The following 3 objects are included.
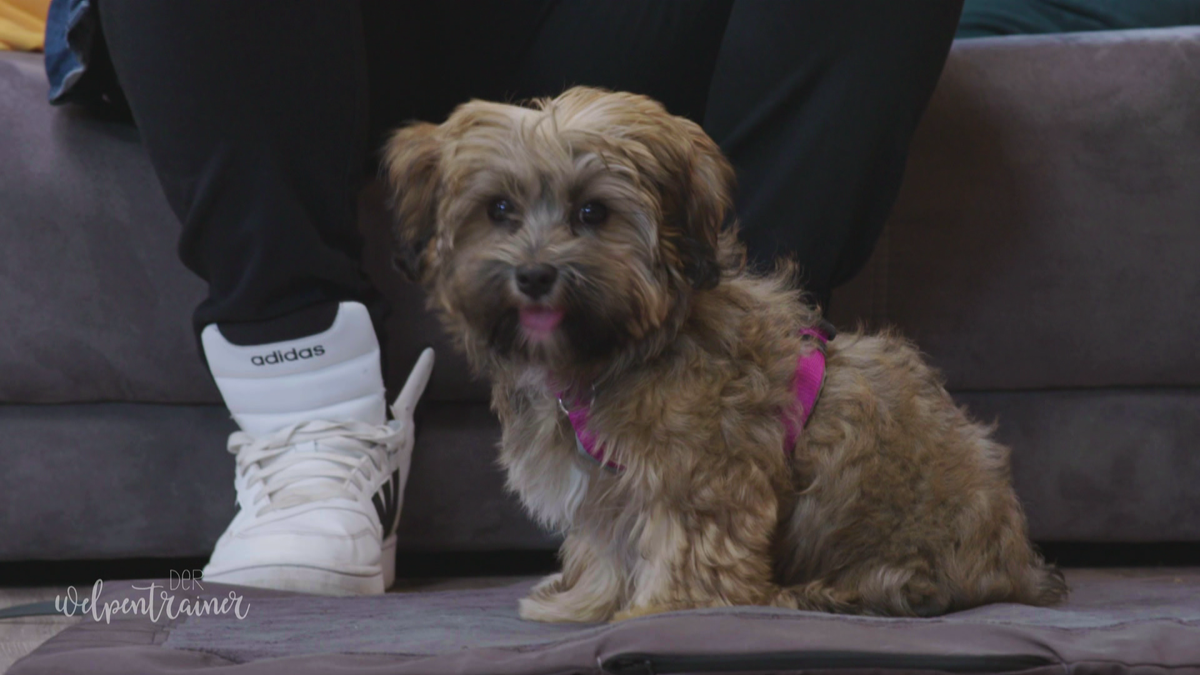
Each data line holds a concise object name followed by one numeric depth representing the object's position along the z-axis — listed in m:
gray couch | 2.59
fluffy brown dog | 2.31
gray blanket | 2.18
